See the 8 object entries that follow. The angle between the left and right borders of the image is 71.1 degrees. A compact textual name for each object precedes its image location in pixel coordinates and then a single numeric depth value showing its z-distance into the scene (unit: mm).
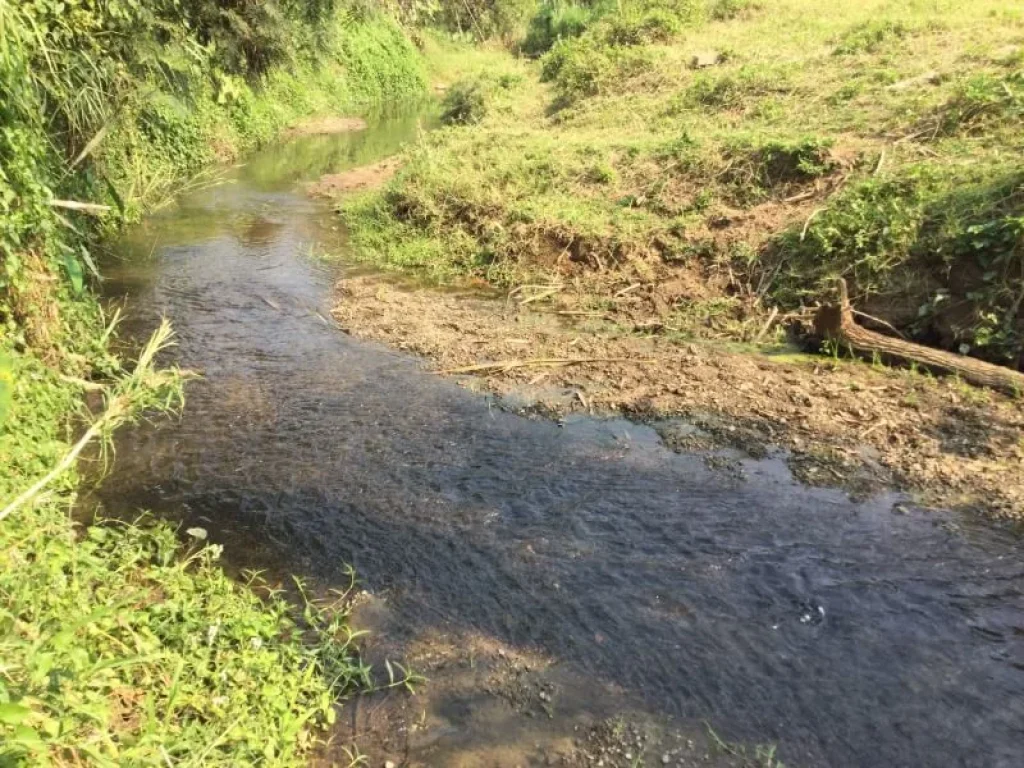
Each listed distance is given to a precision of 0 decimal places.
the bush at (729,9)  21188
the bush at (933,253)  7539
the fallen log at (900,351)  7082
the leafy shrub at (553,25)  29328
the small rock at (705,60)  17625
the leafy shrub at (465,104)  21594
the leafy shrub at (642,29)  20578
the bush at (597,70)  18703
